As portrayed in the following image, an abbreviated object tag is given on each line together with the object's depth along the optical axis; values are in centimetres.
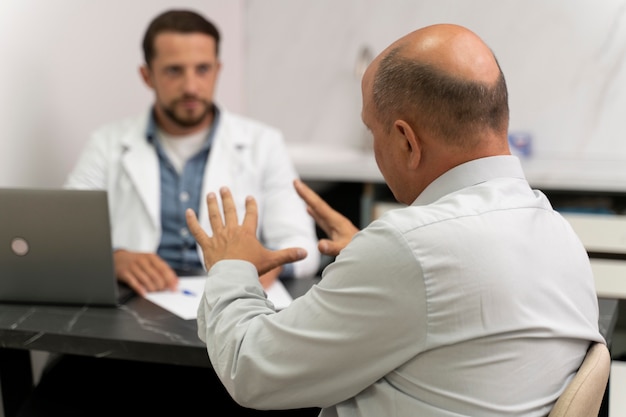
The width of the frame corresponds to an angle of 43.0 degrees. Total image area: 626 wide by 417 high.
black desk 146
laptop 162
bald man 103
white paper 164
